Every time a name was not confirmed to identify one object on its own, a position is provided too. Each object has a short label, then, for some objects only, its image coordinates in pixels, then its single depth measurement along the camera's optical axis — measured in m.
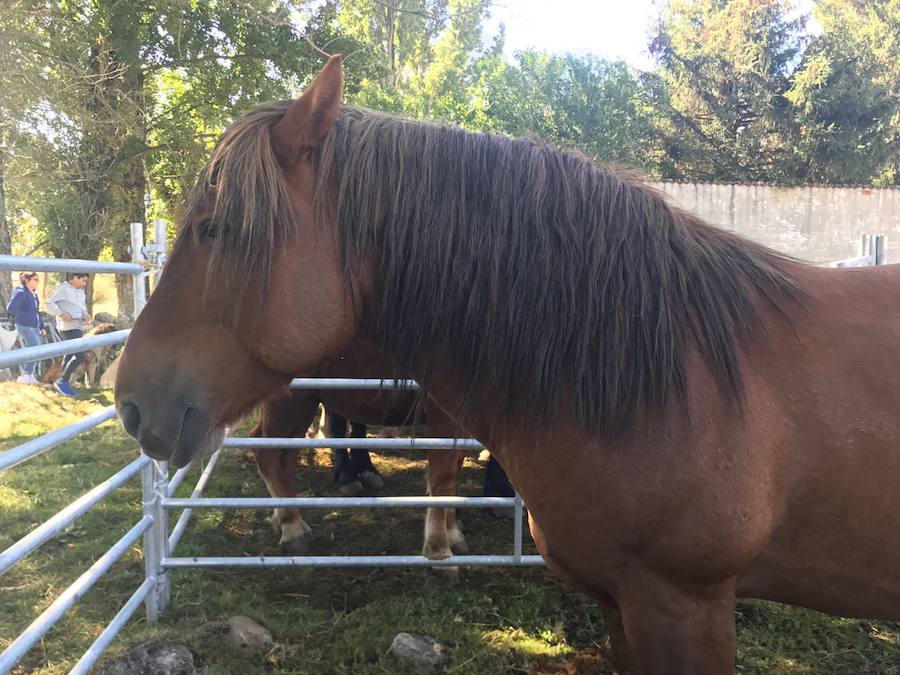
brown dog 8.87
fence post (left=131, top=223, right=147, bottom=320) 2.69
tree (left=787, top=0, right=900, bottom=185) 17.41
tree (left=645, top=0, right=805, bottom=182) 18.64
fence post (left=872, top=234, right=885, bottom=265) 4.14
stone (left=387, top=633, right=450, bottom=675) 2.55
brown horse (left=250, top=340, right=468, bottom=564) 3.37
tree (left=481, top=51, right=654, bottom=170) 19.58
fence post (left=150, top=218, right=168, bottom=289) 2.91
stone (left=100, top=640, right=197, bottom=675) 2.37
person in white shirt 8.58
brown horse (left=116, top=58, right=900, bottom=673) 1.38
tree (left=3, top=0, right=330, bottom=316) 9.83
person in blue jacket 7.76
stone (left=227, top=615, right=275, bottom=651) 2.62
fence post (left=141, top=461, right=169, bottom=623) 2.81
